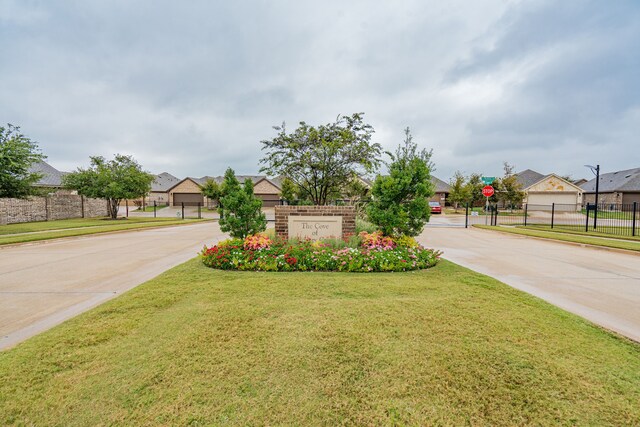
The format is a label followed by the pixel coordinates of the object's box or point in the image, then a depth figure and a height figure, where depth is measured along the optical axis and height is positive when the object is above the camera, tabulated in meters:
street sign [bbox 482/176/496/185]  23.22 +1.85
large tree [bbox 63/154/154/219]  24.86 +1.57
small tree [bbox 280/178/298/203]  15.34 +0.68
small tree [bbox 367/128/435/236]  7.62 +0.11
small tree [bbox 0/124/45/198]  12.69 +1.55
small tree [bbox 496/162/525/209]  33.13 +1.33
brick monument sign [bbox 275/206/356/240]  8.31 -0.66
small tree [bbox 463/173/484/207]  35.59 +1.27
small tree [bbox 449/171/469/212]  37.38 +1.33
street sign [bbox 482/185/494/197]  22.11 +0.88
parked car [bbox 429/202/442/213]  32.45 -0.77
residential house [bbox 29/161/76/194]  34.56 +3.03
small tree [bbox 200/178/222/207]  40.66 +1.45
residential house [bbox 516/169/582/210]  39.38 +1.62
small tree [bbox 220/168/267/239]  7.77 -0.24
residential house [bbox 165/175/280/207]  46.72 +1.35
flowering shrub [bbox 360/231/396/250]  7.33 -1.13
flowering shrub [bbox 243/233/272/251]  7.11 -1.13
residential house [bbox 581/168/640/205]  39.97 +2.39
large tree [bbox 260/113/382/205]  13.34 +2.31
